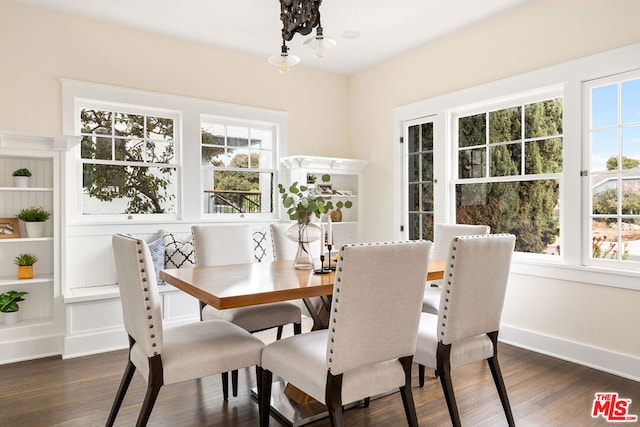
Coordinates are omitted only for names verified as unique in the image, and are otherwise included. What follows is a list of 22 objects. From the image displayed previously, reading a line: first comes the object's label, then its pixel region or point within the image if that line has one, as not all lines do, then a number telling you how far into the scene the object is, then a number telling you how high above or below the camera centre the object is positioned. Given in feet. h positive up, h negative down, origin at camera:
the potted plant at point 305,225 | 8.61 -0.33
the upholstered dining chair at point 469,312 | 6.79 -1.68
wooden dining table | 6.42 -1.22
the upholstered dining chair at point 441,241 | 10.10 -0.85
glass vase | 8.84 -0.55
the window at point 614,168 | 10.00 +0.93
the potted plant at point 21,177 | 11.07 +0.83
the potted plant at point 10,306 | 10.79 -2.39
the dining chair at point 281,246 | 11.18 -0.95
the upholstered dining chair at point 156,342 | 6.20 -2.07
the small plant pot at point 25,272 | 10.99 -1.57
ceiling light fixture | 8.30 +3.66
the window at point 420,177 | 14.88 +1.09
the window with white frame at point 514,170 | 11.62 +1.08
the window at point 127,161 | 12.85 +1.47
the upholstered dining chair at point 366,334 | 5.70 -1.72
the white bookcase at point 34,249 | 10.71 -1.05
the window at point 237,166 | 14.85 +1.50
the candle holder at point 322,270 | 8.17 -1.17
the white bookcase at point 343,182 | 15.79 +1.03
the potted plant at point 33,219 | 11.07 -0.24
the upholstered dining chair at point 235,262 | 8.98 -1.28
